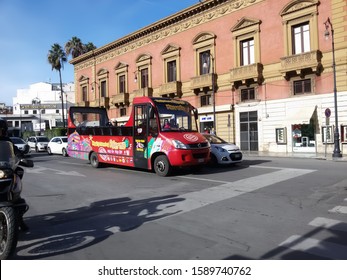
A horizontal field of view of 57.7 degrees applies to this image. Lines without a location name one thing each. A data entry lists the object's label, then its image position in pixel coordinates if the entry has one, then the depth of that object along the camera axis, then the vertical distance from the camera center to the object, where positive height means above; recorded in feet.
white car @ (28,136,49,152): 100.21 -1.08
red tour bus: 36.52 -0.46
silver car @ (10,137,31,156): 77.21 -0.42
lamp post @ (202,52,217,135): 88.43 +13.77
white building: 274.98 +33.10
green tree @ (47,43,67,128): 167.32 +43.55
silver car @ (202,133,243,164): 44.60 -3.02
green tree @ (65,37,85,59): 167.63 +48.40
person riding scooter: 16.62 +0.26
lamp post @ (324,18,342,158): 60.44 -0.72
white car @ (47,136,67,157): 79.86 -1.85
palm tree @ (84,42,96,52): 170.17 +49.48
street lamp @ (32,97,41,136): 290.03 +36.12
